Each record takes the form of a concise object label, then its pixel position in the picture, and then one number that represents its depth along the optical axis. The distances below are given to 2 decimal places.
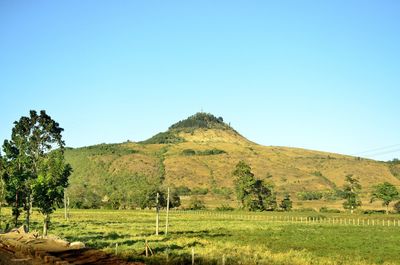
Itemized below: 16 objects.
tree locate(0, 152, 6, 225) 59.88
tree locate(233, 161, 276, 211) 141.75
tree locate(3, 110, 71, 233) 54.81
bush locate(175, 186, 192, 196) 186.75
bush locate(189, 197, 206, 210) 148.62
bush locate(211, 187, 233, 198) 189.25
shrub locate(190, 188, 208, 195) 189.75
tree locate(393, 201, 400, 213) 136.38
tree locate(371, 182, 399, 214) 129.00
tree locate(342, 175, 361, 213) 130.62
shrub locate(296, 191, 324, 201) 187.12
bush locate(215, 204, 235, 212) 138.50
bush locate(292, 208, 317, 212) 143.25
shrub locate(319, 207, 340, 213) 137.60
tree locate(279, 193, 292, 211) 141.75
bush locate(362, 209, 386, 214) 128.57
